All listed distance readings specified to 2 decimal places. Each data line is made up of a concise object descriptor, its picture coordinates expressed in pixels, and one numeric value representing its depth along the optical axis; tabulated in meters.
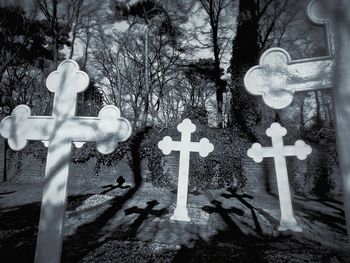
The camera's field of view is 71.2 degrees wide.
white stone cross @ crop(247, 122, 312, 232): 4.68
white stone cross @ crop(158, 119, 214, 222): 5.06
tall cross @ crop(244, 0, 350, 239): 1.52
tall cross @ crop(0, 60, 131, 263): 1.97
